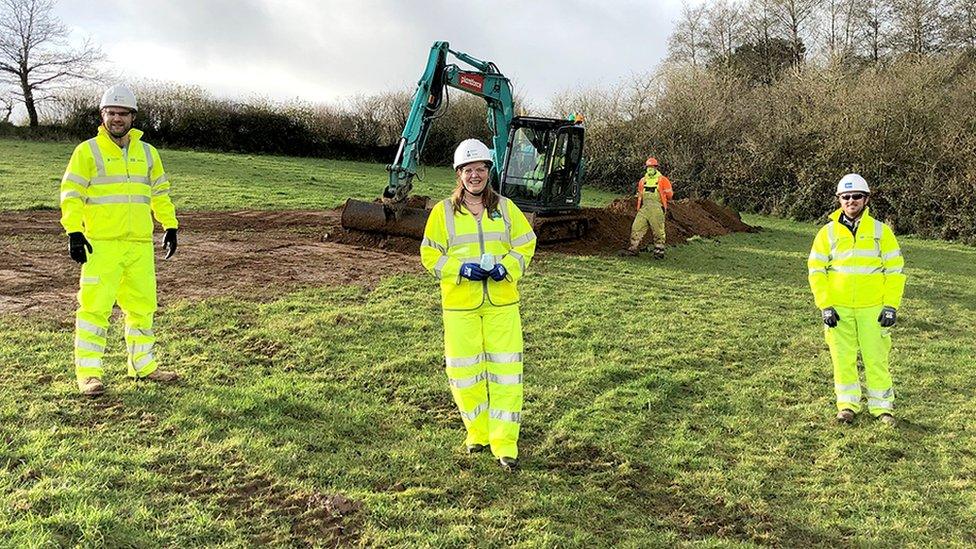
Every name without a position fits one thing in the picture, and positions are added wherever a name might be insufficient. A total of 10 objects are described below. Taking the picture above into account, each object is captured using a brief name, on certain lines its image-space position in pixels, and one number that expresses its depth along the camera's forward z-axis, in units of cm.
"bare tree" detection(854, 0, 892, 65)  3231
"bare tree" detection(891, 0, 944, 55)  2967
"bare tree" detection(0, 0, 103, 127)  3512
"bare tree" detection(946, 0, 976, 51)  2842
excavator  1155
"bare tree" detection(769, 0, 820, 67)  3612
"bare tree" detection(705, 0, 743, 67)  3881
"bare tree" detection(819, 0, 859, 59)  3378
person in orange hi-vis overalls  1191
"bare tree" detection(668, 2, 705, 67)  4034
